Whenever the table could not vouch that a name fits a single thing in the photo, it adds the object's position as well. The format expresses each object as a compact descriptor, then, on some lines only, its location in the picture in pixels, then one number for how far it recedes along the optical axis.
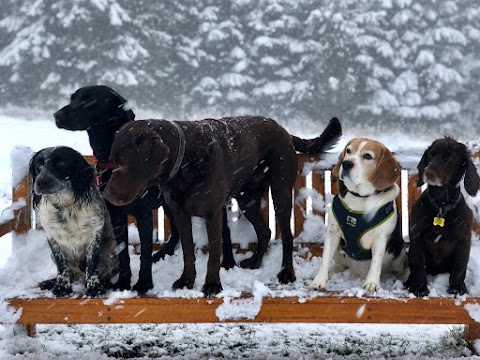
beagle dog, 3.85
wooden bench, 3.39
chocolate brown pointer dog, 3.28
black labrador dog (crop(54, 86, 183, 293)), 3.83
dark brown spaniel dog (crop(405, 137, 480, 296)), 3.73
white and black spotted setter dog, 3.71
